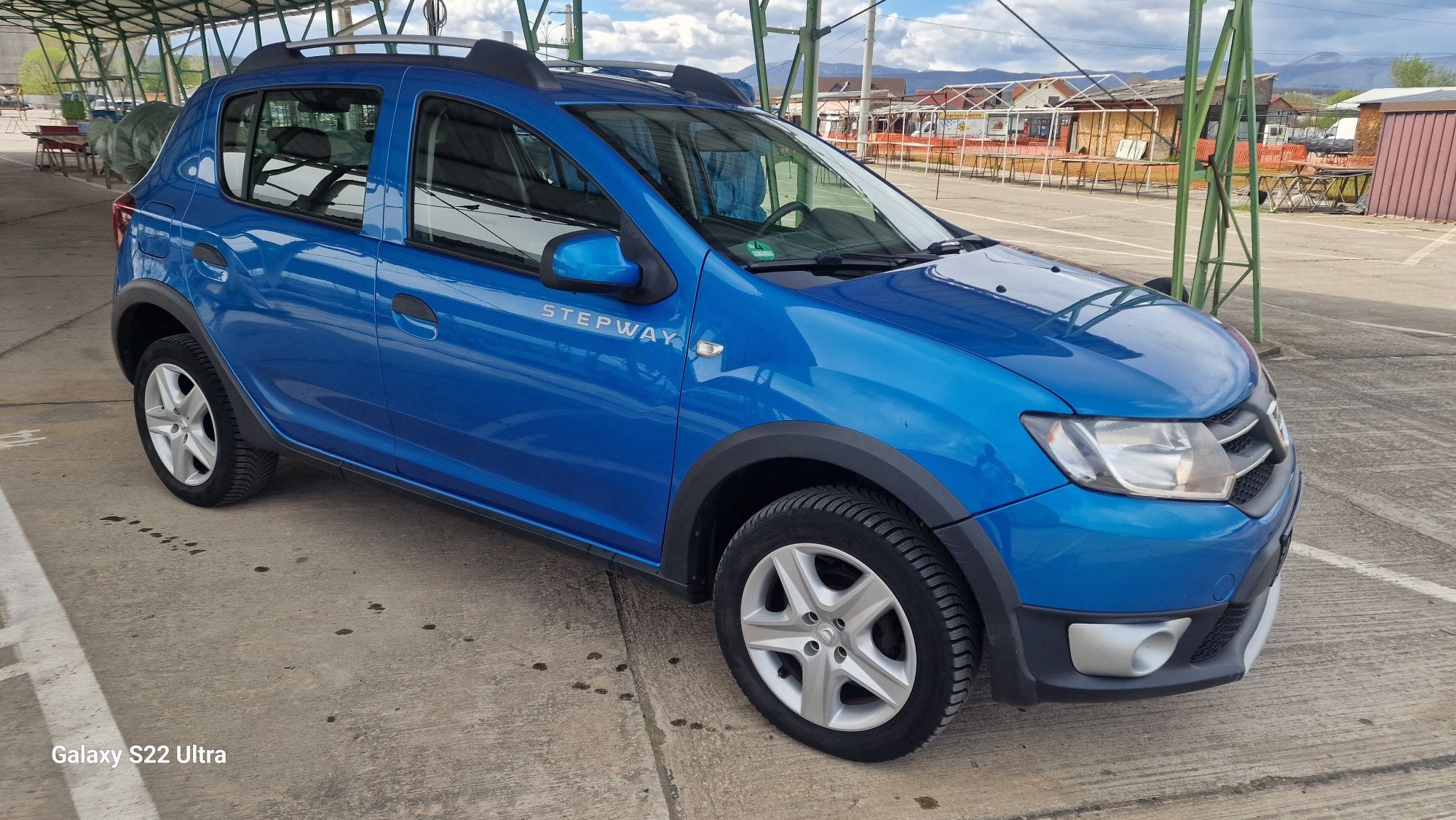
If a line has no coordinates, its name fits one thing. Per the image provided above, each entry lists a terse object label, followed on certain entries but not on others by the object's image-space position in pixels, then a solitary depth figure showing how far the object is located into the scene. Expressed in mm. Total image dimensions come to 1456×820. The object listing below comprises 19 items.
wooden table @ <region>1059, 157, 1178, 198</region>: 24938
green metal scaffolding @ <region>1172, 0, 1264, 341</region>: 6449
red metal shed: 18703
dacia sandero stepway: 2223
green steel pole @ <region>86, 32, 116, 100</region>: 30750
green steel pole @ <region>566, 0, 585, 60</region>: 11899
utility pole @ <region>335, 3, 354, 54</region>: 24355
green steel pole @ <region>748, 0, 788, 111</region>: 8422
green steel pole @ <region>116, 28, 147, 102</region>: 26444
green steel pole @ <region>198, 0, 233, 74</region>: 24339
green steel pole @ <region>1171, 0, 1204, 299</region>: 6172
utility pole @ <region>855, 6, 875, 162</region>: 31938
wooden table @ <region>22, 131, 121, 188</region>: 20594
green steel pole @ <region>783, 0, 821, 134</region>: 8164
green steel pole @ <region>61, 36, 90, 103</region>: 32469
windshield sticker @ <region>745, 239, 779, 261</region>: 2682
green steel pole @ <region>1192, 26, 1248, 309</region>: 6711
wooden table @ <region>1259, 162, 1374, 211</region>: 20656
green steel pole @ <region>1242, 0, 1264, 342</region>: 6879
